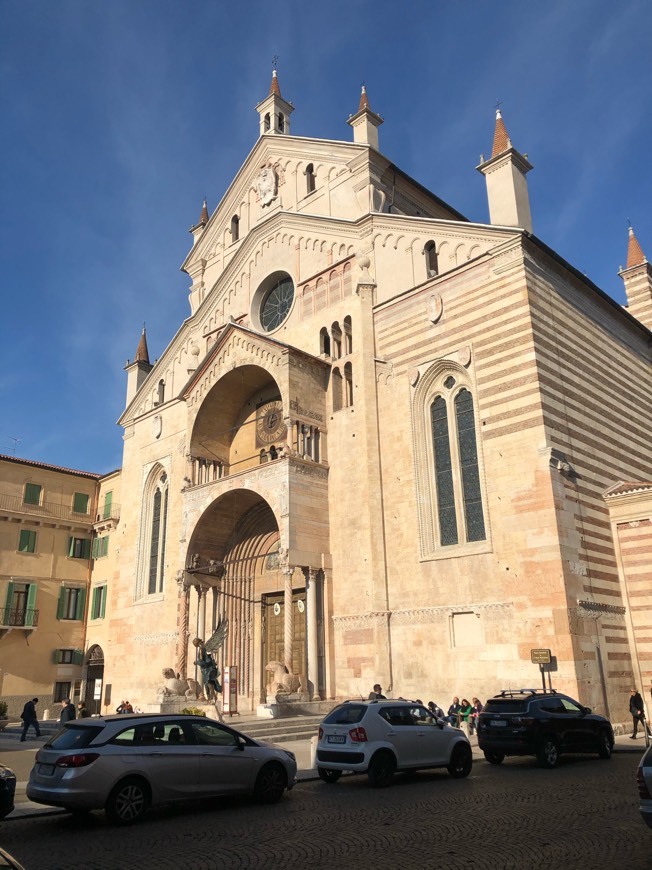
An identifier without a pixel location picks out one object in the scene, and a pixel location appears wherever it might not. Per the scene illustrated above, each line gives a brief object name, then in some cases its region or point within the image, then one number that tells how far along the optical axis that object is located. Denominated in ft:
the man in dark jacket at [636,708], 56.70
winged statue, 71.36
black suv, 43.96
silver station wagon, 29.84
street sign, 55.67
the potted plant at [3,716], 82.69
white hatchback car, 39.01
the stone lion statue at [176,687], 74.87
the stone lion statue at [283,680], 68.28
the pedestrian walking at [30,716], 72.84
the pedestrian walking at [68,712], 65.72
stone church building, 61.67
